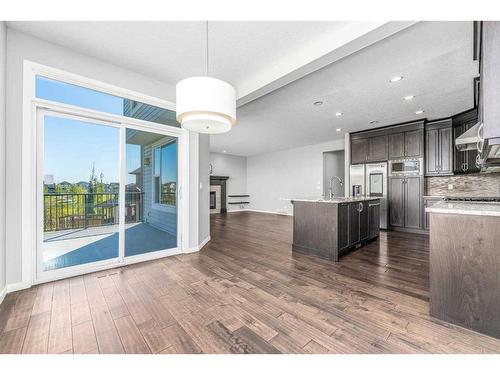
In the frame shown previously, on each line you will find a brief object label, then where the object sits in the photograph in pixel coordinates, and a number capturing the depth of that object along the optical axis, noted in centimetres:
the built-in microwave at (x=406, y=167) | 502
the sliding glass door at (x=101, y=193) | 254
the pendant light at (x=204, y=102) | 160
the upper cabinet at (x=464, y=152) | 441
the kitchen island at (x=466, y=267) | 156
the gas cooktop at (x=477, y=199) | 349
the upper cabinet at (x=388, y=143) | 505
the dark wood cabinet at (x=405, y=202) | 501
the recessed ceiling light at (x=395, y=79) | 306
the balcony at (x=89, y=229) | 263
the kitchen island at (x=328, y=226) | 321
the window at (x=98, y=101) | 243
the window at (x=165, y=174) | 338
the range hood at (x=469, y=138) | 258
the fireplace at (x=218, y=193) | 952
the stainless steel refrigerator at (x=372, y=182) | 545
